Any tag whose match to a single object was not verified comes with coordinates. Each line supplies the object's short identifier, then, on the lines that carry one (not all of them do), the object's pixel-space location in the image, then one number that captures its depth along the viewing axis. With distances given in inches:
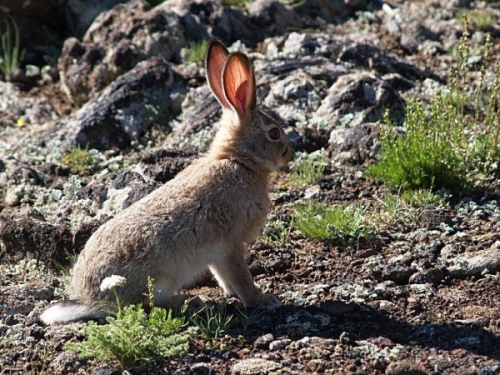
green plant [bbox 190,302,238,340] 461.1
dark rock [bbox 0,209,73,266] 608.4
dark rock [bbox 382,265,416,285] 521.3
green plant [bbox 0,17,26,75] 925.4
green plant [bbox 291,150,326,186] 662.5
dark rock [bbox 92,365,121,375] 423.5
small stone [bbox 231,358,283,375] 421.4
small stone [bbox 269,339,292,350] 447.2
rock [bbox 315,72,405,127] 726.5
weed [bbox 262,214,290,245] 586.9
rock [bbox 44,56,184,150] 767.7
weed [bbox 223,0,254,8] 937.1
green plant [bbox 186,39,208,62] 856.3
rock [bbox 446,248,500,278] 510.6
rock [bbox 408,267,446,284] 511.2
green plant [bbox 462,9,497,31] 893.2
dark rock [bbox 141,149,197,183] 655.8
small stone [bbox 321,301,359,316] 486.3
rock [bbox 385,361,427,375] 408.2
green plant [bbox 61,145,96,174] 734.5
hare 485.4
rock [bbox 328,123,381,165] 685.3
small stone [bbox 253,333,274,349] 451.2
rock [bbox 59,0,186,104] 855.7
